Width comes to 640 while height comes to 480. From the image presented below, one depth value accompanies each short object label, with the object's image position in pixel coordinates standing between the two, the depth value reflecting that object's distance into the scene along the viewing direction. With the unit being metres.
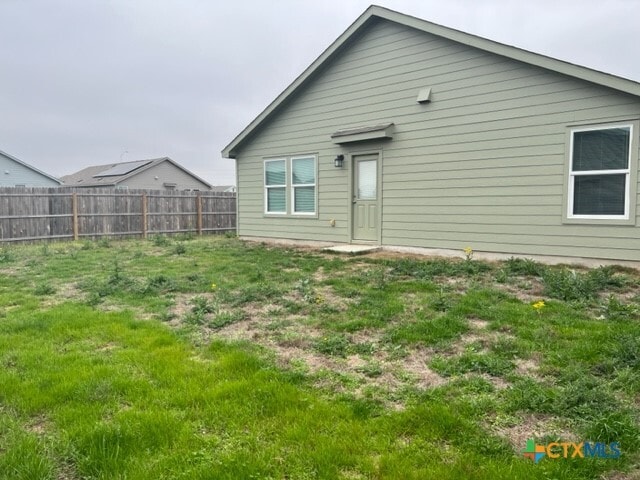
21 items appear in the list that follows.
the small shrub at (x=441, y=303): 5.00
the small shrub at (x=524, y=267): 6.82
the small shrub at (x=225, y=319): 4.67
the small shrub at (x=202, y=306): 5.17
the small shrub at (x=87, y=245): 12.11
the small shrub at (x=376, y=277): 6.26
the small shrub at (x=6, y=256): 9.64
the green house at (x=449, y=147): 7.18
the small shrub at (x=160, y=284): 6.43
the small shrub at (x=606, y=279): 5.87
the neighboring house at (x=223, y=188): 47.54
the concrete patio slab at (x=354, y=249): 9.63
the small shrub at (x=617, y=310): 4.48
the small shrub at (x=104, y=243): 12.69
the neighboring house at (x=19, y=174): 26.81
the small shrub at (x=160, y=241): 12.95
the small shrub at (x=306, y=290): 5.60
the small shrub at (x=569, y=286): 5.33
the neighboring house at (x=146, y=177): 32.91
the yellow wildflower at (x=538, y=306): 4.84
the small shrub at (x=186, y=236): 14.77
